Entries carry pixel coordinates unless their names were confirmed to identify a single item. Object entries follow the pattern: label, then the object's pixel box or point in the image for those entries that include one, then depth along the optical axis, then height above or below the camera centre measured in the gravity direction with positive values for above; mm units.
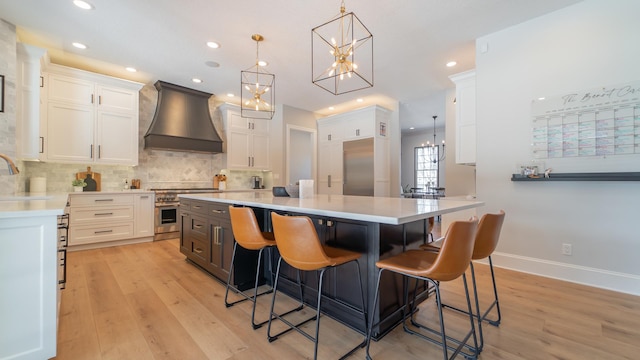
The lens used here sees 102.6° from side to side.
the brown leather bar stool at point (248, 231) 1811 -369
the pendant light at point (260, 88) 3232 +1752
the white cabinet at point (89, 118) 3598 +951
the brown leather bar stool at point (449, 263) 1188 -405
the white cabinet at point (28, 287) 1273 -548
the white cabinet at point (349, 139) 5457 +905
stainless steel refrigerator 5512 +303
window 9398 +558
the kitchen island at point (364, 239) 1469 -408
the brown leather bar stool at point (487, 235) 1605 -348
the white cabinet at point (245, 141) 5332 +873
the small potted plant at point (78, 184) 3811 -51
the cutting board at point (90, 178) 4054 +42
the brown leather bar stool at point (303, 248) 1367 -372
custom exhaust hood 4496 +1068
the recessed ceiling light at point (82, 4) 2508 +1749
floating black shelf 2238 +39
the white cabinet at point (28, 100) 3061 +979
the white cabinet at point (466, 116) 3445 +888
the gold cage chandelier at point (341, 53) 2268 +1770
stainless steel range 4285 -565
